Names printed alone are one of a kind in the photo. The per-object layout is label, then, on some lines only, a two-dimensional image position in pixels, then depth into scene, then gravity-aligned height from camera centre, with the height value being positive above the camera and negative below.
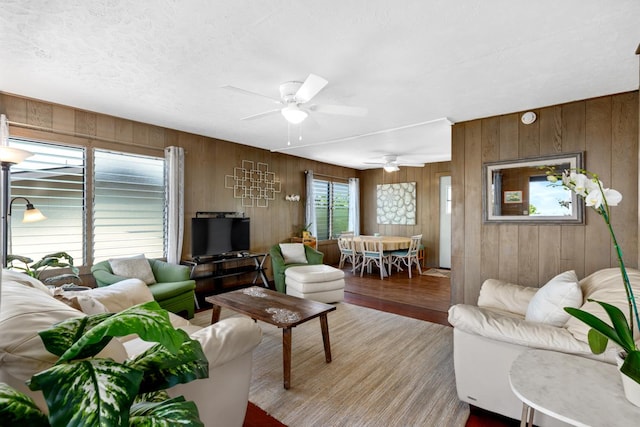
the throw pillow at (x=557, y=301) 1.85 -0.54
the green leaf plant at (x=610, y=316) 1.10 -0.39
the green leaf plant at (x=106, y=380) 0.68 -0.42
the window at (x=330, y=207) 6.97 +0.17
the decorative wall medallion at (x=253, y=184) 5.05 +0.54
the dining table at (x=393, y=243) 5.82 -0.55
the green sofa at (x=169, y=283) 3.15 -0.79
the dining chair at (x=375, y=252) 5.75 -0.73
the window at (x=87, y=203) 3.18 +0.13
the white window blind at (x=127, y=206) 3.66 +0.11
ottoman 4.05 -0.94
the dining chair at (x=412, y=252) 5.95 -0.75
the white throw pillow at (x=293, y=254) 4.87 -0.64
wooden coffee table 2.27 -0.82
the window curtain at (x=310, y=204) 6.34 +0.22
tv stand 4.37 -0.85
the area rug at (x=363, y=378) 1.95 -1.27
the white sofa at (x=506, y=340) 1.67 -0.71
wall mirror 3.11 +0.23
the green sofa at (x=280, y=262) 4.54 -0.74
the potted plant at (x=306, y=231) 6.01 -0.34
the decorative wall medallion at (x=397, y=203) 7.31 +0.28
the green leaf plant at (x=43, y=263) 2.61 -0.42
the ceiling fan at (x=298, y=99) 2.36 +1.00
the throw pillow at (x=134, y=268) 3.34 -0.61
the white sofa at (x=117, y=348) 0.93 -0.58
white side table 1.08 -0.70
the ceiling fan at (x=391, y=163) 5.91 +1.05
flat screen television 4.34 -0.34
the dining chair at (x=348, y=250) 6.16 -0.73
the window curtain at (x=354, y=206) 7.74 +0.22
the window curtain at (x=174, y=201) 4.11 +0.18
